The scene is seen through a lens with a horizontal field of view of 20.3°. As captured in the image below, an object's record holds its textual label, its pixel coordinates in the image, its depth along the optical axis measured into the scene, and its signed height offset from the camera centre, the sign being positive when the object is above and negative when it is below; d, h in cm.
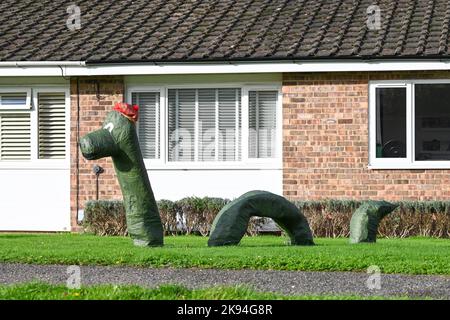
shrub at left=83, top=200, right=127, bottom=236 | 2109 -98
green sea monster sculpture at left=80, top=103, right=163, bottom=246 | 1525 -2
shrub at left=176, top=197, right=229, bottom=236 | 2130 -90
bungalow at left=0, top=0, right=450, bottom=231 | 2161 +104
